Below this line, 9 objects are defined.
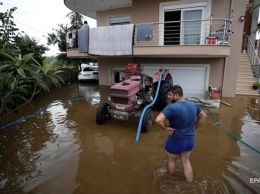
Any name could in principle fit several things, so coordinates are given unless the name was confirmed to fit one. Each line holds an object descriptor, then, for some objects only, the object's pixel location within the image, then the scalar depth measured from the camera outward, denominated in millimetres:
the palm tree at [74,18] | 24594
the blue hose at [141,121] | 4977
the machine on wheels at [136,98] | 5656
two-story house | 8930
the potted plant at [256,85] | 10573
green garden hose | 4629
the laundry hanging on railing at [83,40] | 10473
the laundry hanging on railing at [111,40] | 9477
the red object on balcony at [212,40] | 8266
